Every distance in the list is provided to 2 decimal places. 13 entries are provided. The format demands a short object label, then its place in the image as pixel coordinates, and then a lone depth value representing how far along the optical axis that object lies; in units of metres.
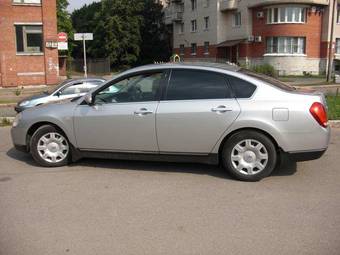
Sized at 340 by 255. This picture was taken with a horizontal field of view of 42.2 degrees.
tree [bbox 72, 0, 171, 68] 56.59
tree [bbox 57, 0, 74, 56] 59.81
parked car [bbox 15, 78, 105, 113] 13.05
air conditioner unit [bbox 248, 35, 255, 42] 44.16
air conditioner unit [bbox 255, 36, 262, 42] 43.75
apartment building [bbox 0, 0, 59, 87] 27.45
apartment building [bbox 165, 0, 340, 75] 42.16
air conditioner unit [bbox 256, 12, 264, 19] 43.54
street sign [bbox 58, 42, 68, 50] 25.58
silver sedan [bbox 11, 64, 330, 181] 5.75
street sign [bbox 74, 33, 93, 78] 20.72
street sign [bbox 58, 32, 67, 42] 25.44
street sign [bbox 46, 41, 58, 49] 28.44
